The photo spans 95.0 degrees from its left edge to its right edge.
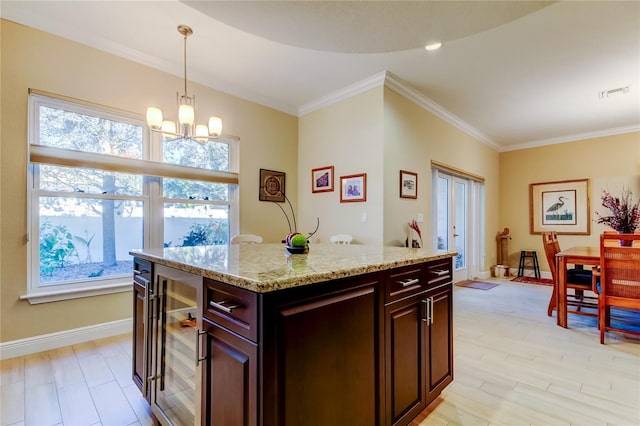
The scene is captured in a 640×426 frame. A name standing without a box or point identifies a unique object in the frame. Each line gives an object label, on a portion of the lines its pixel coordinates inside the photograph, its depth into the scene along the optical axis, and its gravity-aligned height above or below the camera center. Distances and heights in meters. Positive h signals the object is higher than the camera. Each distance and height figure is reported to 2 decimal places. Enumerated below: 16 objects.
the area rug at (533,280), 5.63 -1.33
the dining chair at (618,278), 2.61 -0.59
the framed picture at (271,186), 4.30 +0.43
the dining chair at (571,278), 3.29 -0.74
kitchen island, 0.98 -0.51
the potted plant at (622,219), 3.16 -0.06
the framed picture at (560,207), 5.87 +0.13
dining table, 3.06 -0.62
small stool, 6.32 -1.03
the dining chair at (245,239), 3.44 -0.30
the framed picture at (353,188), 3.83 +0.35
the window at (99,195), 2.70 +0.22
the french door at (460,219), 4.99 -0.09
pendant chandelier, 2.62 +0.86
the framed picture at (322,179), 4.26 +0.53
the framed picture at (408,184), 3.94 +0.41
